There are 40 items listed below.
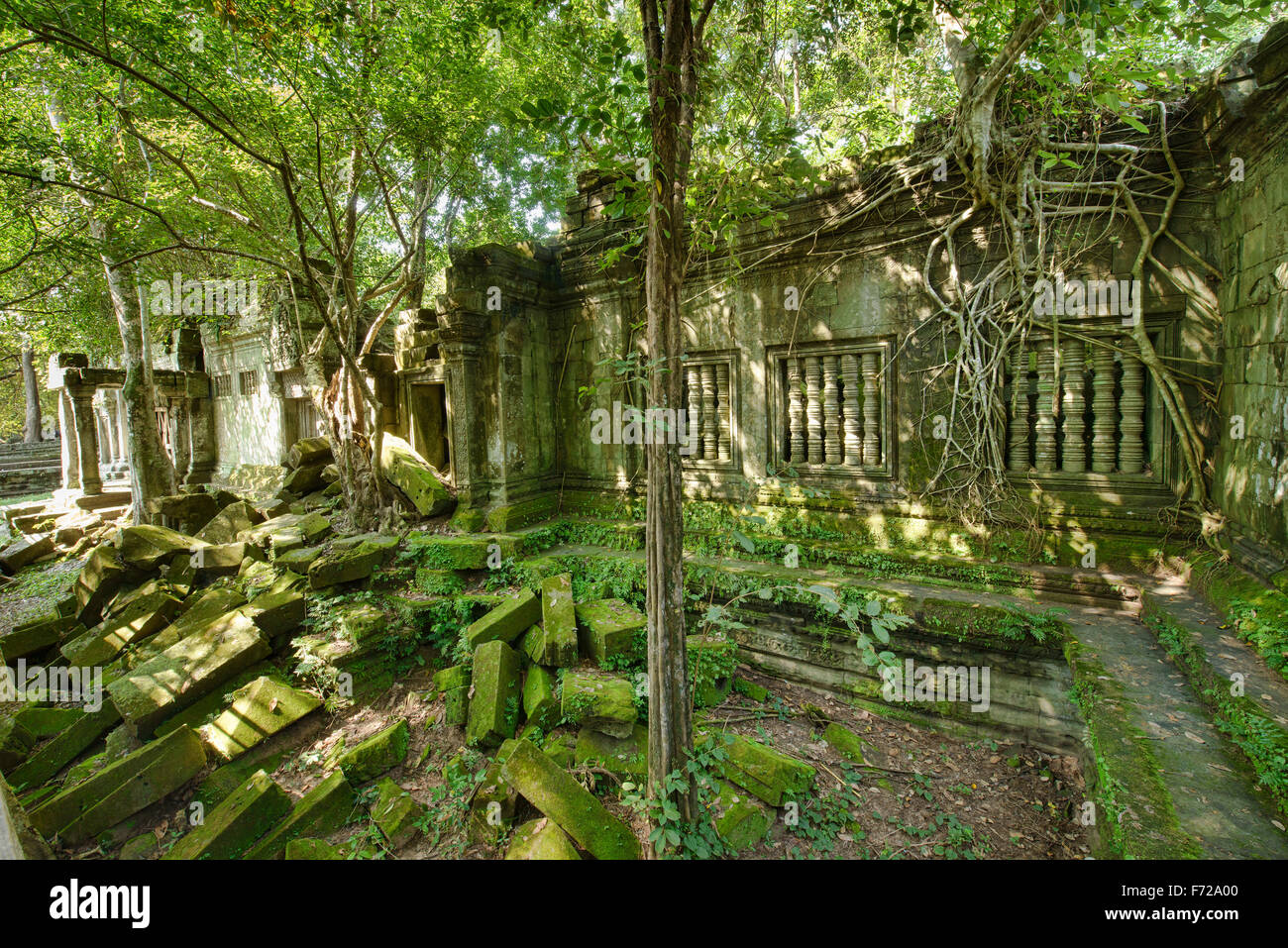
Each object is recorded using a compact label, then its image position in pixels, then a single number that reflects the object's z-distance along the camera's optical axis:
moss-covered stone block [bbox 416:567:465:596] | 5.48
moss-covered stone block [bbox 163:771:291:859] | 2.94
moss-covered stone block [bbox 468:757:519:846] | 2.97
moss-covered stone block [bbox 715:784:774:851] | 2.79
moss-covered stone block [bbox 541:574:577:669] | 4.06
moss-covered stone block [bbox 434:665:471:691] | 4.22
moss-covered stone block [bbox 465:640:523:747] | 3.74
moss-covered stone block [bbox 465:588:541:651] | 4.30
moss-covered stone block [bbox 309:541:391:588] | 5.20
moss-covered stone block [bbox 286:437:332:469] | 8.97
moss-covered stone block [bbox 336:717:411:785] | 3.63
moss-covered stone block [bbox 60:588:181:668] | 5.12
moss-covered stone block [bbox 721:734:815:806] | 3.03
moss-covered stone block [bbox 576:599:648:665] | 4.10
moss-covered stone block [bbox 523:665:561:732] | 3.77
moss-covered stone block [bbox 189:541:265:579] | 6.32
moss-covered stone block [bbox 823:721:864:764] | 3.57
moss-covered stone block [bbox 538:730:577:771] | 3.37
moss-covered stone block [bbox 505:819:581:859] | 2.46
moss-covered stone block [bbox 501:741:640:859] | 2.59
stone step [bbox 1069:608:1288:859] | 1.89
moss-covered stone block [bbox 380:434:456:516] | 6.52
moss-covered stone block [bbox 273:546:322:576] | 5.66
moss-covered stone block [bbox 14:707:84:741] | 4.43
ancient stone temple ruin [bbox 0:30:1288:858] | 2.96
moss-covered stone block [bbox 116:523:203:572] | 6.36
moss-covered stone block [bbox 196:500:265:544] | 7.08
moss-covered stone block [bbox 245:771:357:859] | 3.06
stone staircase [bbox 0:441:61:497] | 17.06
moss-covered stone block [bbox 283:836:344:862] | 2.89
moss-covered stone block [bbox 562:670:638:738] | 3.45
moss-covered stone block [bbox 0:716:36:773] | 4.07
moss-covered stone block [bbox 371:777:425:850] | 3.15
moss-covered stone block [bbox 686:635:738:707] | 3.95
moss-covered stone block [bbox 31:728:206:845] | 3.20
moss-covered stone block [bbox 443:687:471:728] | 4.11
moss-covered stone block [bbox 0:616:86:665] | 5.57
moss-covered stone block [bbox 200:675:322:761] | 3.79
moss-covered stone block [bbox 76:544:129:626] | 6.21
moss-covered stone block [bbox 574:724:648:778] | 3.24
